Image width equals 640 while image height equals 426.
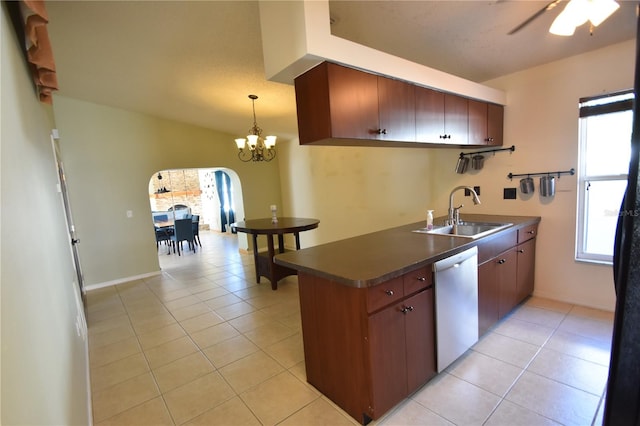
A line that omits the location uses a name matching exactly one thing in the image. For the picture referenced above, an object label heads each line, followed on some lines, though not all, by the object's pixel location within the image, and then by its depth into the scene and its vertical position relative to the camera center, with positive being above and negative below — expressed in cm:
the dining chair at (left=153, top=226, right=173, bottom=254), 701 -90
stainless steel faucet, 277 -39
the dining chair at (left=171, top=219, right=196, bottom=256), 644 -79
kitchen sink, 265 -50
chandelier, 379 +65
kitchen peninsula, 154 -76
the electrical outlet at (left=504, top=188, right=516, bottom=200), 318 -23
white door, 335 +15
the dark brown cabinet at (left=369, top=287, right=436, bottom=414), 156 -96
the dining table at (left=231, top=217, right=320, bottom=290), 382 -58
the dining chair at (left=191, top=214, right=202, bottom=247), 703 -72
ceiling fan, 142 +78
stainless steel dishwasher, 187 -87
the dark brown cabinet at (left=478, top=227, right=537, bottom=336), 234 -97
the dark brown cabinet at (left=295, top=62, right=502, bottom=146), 177 +49
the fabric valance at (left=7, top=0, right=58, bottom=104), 124 +78
